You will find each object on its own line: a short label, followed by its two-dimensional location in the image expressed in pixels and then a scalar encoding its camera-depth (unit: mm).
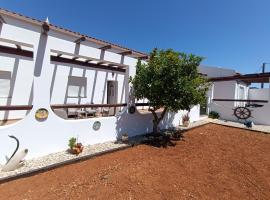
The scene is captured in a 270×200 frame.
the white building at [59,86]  4637
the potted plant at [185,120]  10170
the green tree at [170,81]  6422
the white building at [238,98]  12250
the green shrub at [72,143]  5352
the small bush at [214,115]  14094
